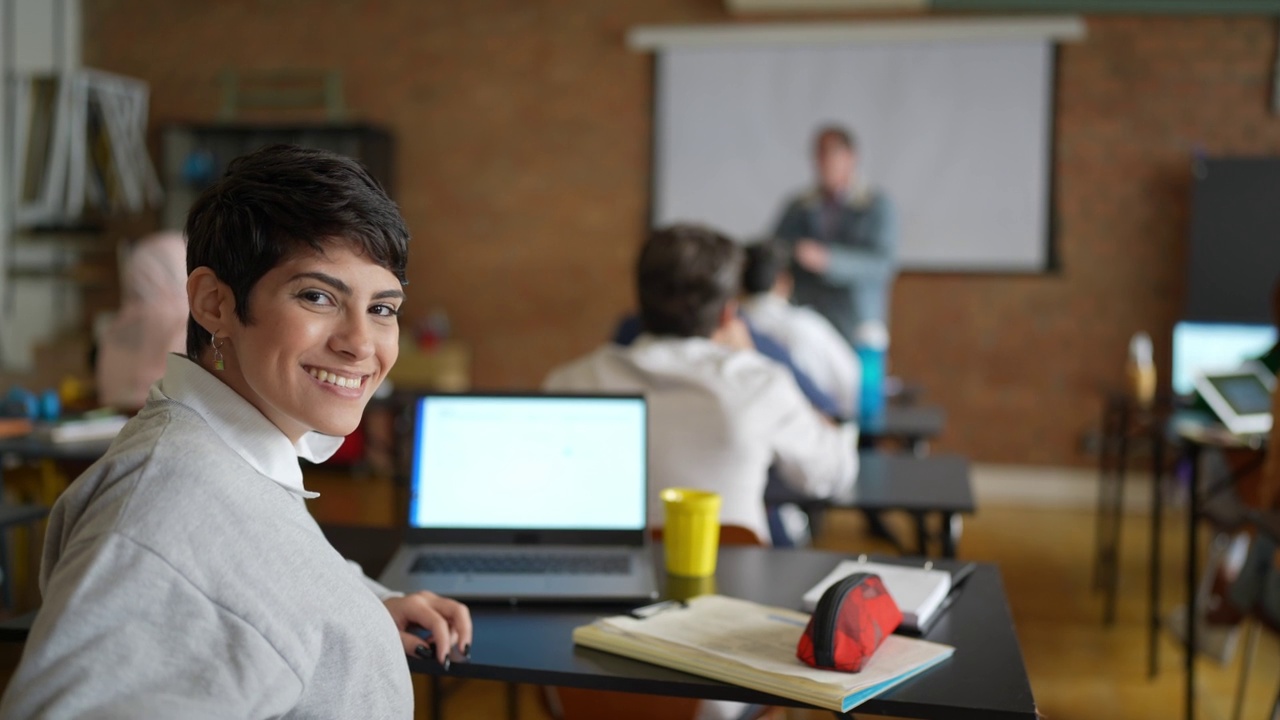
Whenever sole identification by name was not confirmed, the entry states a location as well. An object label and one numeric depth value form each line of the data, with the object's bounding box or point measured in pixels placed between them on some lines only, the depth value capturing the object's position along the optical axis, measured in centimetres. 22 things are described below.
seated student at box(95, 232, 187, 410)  358
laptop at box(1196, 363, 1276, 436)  304
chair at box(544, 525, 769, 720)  171
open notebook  118
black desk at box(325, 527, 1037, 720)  118
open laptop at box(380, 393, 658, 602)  171
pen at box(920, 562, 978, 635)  145
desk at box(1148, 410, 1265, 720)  280
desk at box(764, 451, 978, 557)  229
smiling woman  77
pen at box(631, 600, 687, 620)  140
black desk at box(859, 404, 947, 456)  342
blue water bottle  364
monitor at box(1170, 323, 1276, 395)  438
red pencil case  120
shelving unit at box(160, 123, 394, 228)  654
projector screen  598
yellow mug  161
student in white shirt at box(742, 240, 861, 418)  394
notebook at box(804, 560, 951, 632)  141
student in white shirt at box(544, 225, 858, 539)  217
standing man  601
